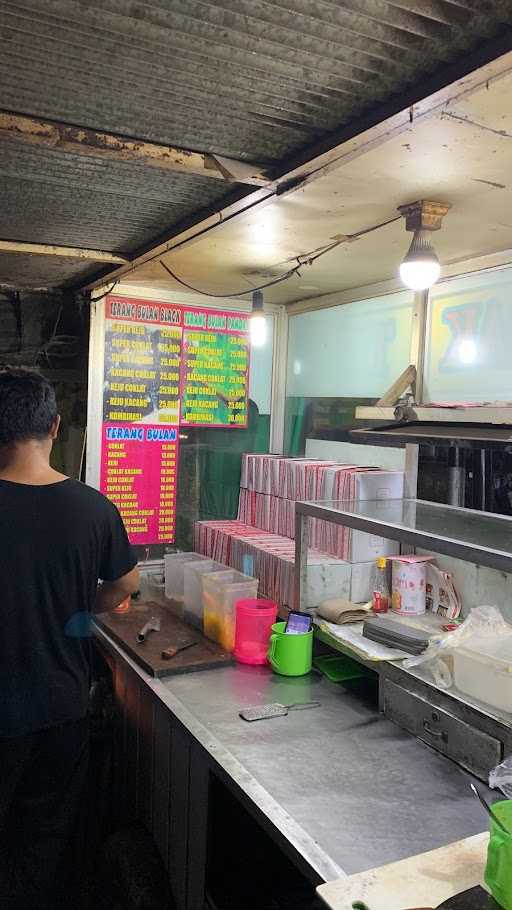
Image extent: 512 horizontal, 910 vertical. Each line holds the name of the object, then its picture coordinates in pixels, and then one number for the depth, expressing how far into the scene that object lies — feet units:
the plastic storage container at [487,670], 5.63
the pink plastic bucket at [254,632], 7.91
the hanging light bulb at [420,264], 6.28
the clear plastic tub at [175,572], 9.99
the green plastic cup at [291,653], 7.49
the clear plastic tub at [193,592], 9.07
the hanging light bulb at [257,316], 10.07
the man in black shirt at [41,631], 6.26
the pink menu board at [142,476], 11.14
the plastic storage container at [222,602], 8.36
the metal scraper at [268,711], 6.57
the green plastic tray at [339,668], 7.59
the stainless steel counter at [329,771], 4.79
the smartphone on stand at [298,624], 7.55
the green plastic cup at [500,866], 3.71
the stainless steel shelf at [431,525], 5.43
